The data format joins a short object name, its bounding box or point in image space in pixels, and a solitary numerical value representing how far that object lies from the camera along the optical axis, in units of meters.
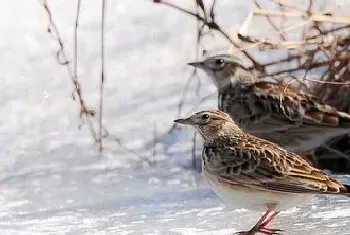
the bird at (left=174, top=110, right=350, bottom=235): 11.23
